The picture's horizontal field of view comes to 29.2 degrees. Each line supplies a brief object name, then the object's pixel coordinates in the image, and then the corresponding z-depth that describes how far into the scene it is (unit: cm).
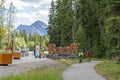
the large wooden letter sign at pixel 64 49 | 4350
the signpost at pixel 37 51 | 3374
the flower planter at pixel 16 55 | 3387
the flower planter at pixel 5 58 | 2054
